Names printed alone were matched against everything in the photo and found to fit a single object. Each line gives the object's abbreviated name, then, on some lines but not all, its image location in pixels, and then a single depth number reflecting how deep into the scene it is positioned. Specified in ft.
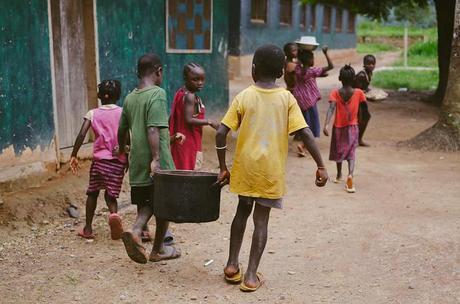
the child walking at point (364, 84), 24.56
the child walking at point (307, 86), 25.49
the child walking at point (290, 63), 24.25
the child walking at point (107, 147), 14.74
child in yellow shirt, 11.60
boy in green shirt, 12.61
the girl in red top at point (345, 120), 21.13
